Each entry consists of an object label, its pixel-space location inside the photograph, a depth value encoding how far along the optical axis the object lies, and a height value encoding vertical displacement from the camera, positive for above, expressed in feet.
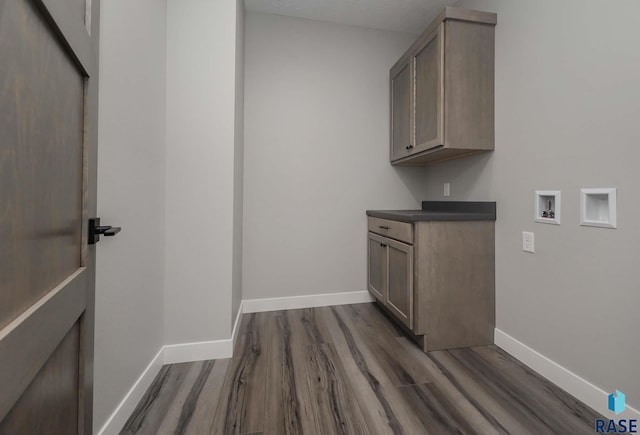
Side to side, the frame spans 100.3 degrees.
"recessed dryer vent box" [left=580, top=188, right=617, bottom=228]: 3.80 +0.20
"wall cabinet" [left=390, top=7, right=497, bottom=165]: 5.66 +3.02
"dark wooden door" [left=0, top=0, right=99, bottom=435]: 1.29 +0.03
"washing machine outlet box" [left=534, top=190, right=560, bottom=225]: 4.58 +0.25
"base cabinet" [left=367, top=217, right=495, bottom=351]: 5.61 -1.35
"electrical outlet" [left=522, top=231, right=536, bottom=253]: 5.05 -0.41
